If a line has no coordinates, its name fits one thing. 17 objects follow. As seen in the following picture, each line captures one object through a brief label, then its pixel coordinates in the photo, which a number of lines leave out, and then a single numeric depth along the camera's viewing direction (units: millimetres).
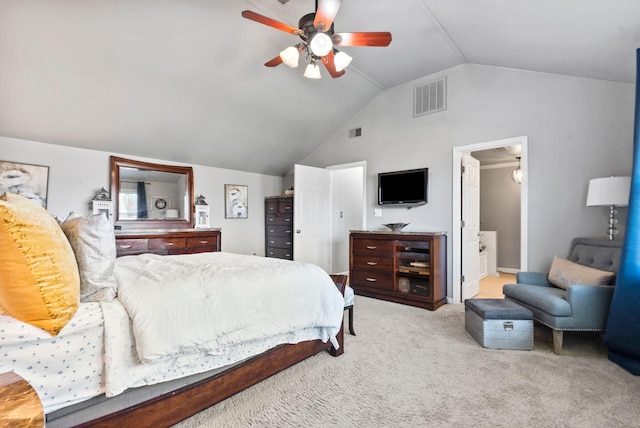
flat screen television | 4230
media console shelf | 3789
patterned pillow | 1412
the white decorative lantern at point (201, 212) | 4863
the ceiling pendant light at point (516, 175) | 5664
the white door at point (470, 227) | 4051
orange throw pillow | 1094
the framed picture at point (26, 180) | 3309
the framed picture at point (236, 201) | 5363
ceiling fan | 2158
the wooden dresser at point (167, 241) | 3848
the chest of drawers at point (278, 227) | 5406
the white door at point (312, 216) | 4973
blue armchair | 2350
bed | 1186
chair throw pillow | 2416
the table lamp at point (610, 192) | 2520
